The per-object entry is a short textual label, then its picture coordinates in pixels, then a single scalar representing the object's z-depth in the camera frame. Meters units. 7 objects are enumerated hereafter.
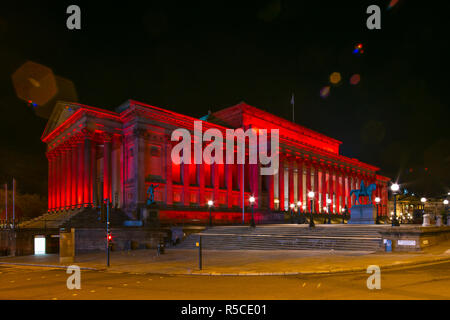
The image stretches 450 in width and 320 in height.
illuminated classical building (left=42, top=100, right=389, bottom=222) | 51.16
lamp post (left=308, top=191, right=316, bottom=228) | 37.49
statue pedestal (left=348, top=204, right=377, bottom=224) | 46.40
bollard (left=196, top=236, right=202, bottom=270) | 19.47
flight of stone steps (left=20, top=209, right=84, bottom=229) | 43.02
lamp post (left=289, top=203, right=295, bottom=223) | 67.57
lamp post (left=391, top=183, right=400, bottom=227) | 28.78
